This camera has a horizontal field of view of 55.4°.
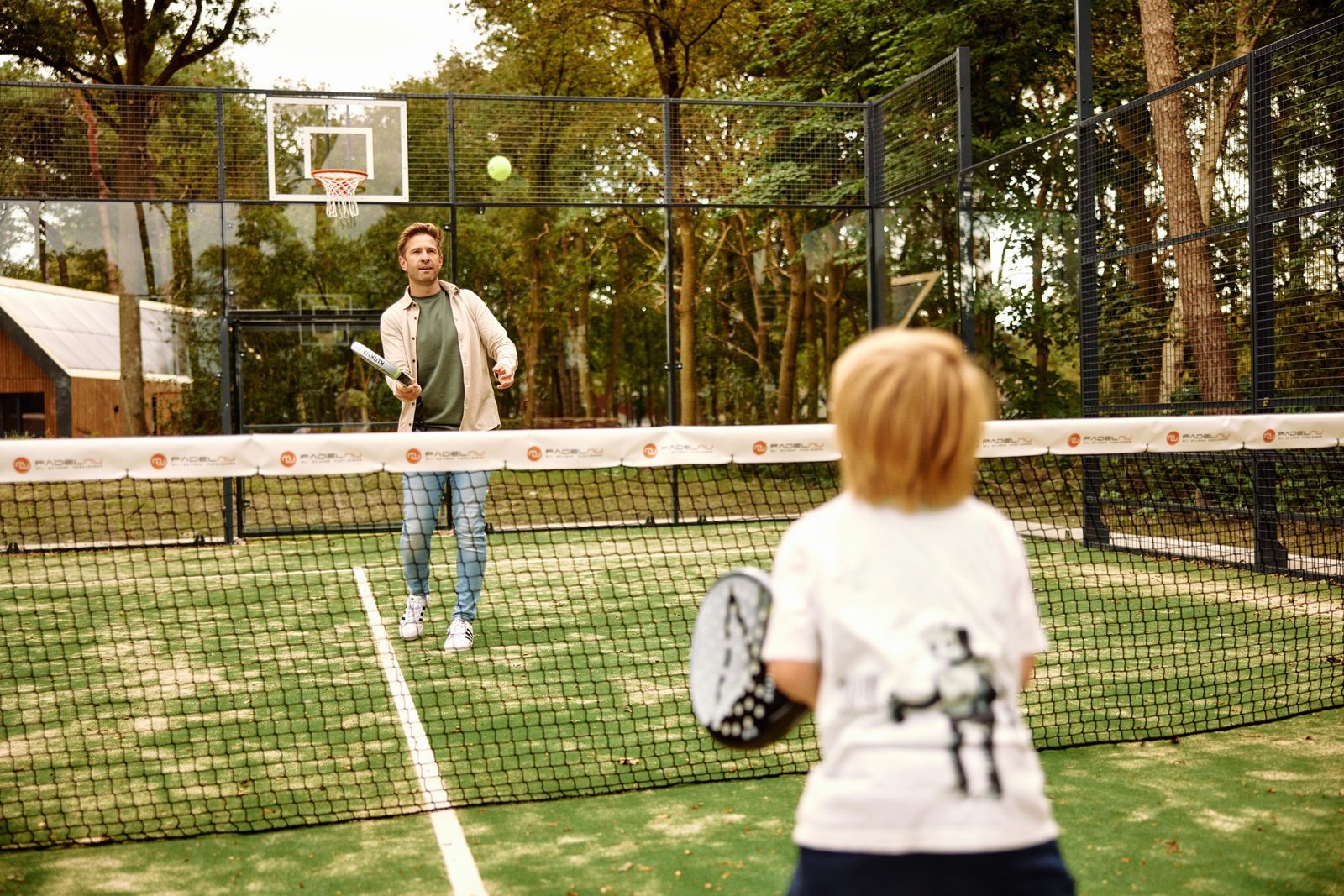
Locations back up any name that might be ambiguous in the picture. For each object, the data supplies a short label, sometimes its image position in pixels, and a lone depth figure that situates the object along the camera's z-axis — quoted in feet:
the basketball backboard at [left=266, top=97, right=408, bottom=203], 45.39
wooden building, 45.65
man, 21.52
